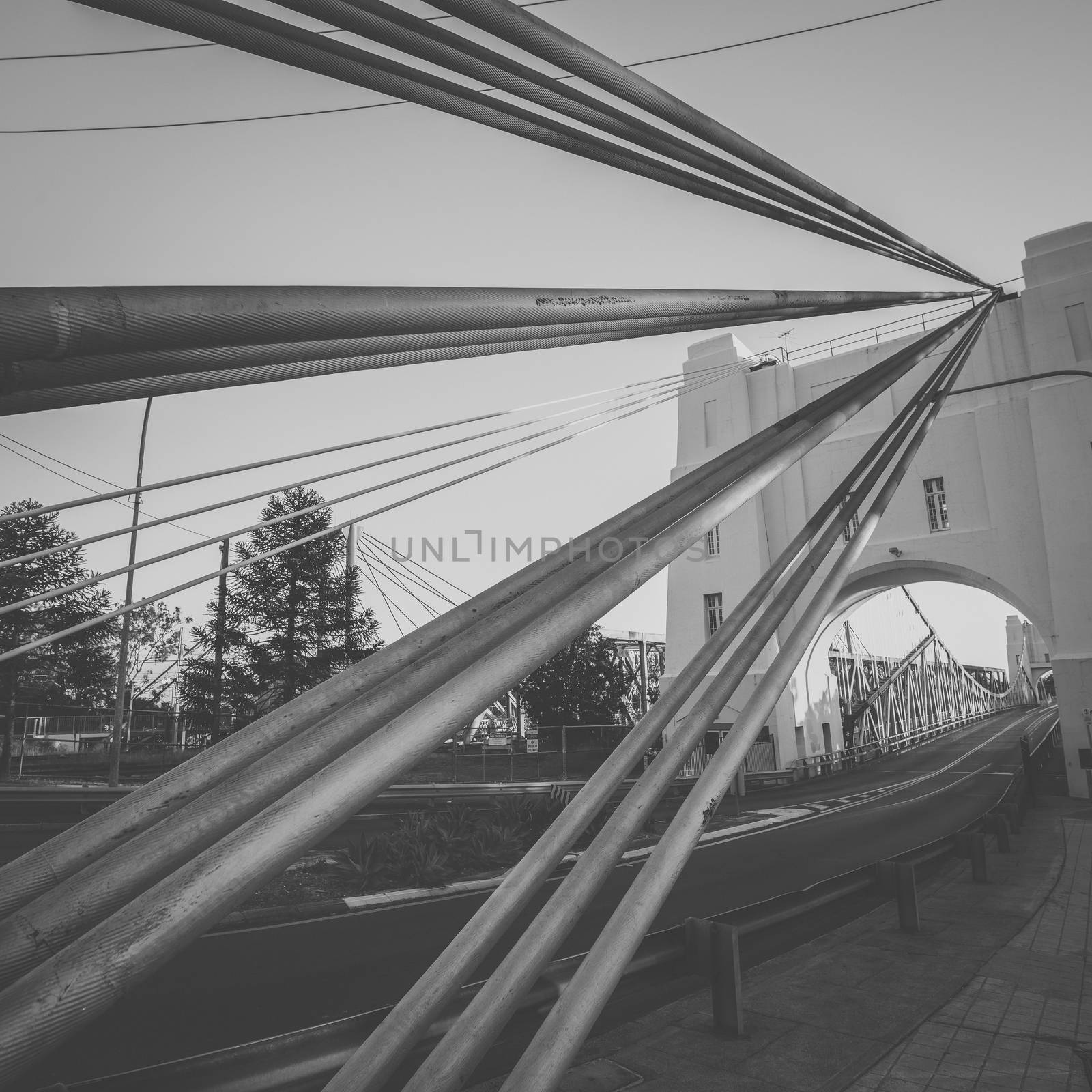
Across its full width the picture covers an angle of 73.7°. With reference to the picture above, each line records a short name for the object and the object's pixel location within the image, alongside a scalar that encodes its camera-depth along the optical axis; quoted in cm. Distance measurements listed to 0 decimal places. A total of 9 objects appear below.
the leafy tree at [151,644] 5031
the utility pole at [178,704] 2941
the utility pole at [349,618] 3041
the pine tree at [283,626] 2944
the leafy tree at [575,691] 3497
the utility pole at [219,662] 2761
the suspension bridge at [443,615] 137
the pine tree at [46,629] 3048
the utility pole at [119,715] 2117
